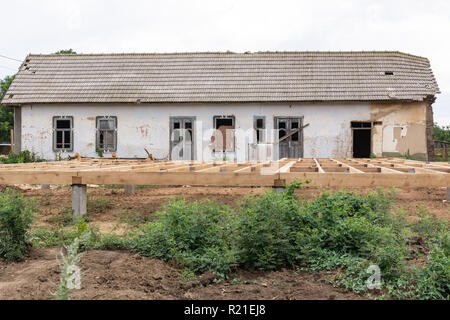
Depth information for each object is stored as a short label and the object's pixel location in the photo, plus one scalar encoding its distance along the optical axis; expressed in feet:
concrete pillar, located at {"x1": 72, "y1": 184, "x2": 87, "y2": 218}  23.56
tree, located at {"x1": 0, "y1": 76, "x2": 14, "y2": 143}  125.59
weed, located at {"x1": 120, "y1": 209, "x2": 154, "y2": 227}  23.40
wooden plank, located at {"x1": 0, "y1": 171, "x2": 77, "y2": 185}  23.67
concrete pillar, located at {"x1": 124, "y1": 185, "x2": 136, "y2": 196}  36.23
